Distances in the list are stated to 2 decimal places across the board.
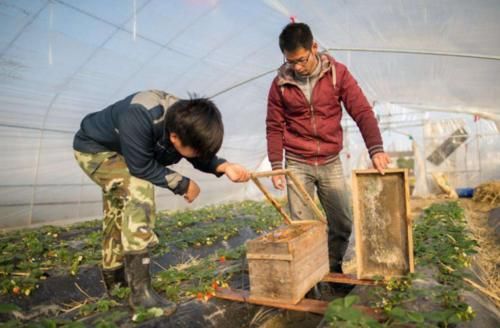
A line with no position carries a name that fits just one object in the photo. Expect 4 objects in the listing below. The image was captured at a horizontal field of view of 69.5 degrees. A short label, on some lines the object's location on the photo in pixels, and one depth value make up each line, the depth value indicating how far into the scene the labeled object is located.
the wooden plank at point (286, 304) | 2.08
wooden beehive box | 2.25
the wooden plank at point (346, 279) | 2.62
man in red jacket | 3.07
